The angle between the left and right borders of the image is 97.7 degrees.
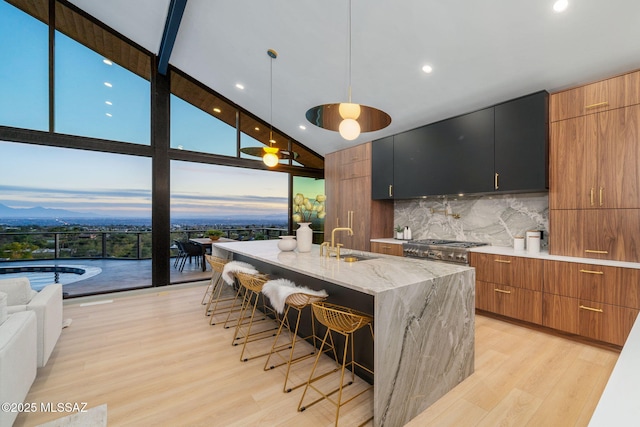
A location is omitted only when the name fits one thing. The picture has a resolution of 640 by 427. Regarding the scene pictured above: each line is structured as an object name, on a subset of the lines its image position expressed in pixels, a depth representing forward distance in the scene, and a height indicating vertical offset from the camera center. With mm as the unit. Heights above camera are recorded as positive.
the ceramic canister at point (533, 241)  3062 -284
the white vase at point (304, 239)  2902 -244
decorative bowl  2986 -307
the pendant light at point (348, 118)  1918 +729
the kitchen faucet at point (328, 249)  2692 -334
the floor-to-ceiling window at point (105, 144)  3580 +1050
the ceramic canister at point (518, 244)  3252 -329
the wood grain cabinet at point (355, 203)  4758 +233
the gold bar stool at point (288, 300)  1946 -606
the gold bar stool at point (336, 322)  1634 -635
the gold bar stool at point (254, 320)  2502 -1218
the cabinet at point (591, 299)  2348 -752
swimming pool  3692 -823
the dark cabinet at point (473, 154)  2931 +771
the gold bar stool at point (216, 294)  3170 -1104
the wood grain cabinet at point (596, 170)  2449 +429
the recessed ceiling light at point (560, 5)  2236 +1705
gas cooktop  3424 -442
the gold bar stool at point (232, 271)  2760 -558
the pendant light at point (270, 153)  3514 +822
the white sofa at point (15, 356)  1452 -827
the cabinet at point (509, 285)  2860 -760
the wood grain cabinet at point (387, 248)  4164 -506
